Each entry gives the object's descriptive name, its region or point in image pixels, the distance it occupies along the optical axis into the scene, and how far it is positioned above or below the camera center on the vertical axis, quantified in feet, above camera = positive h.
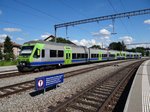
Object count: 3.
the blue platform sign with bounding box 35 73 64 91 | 16.65 -4.10
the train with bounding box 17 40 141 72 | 34.22 +0.41
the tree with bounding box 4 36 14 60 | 149.93 +15.83
